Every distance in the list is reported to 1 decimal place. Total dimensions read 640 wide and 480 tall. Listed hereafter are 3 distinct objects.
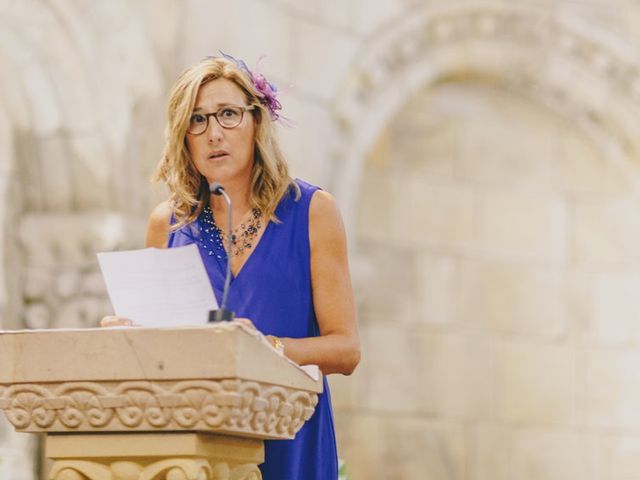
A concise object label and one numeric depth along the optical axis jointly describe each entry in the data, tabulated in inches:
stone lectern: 157.5
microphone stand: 159.9
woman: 187.6
